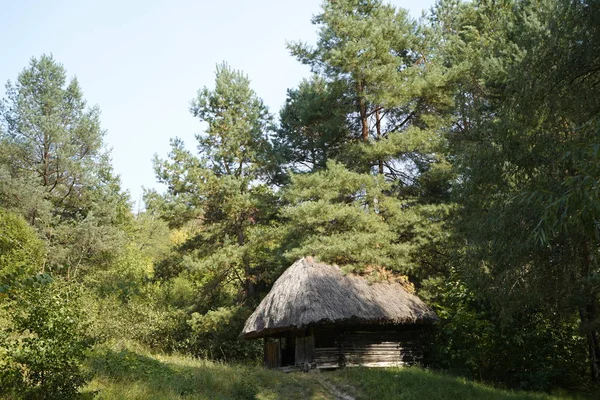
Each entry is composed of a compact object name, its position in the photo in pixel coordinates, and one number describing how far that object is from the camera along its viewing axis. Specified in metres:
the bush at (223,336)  23.44
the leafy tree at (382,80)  23.33
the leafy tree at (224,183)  24.41
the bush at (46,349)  7.58
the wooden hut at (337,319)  18.30
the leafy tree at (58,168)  25.83
